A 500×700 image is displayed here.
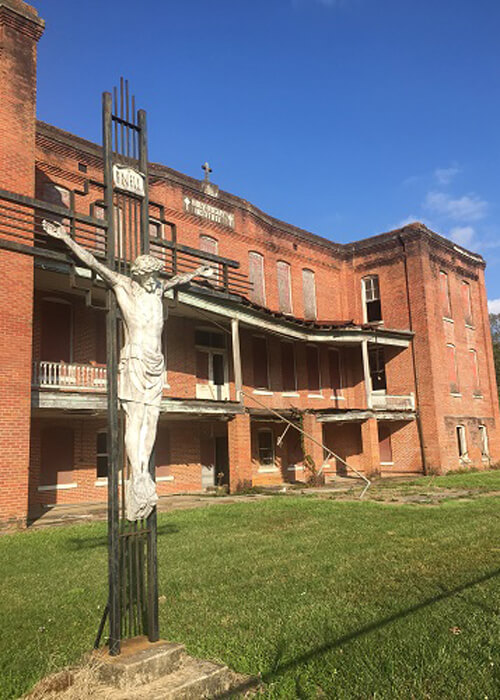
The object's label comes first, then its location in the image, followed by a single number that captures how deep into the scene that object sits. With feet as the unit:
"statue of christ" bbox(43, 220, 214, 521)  13.76
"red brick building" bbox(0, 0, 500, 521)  44.52
